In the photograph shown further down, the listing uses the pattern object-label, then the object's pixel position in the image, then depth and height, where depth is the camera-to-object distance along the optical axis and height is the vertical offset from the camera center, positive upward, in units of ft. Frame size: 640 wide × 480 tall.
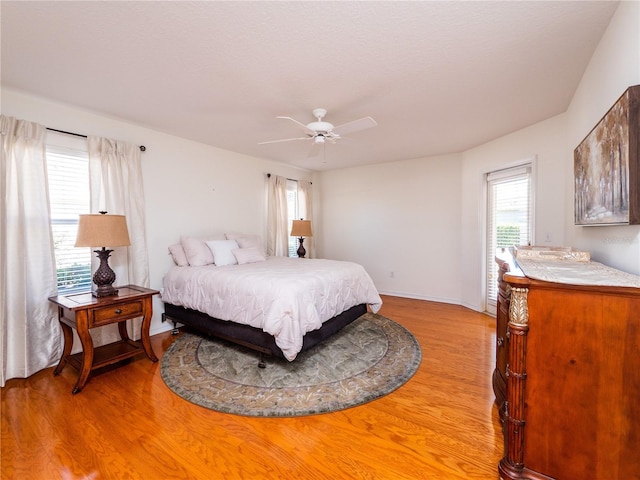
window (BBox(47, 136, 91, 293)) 8.86 +0.95
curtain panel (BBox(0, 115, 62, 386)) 7.69 -0.64
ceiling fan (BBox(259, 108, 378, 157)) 8.27 +3.19
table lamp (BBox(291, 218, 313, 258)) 16.50 +0.14
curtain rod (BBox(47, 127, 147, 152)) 8.72 +3.28
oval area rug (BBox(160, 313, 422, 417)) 6.82 -4.07
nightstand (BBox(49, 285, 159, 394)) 7.35 -2.37
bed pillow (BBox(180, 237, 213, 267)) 11.27 -0.74
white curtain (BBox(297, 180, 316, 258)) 18.48 +1.80
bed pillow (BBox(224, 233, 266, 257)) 13.24 -0.33
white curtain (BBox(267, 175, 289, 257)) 16.06 +0.91
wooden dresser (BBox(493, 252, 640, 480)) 3.75 -2.14
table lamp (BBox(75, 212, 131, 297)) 7.80 -0.07
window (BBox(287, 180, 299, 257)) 17.88 +1.52
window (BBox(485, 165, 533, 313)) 11.54 +0.72
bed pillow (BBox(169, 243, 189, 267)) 11.38 -0.87
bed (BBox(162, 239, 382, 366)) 7.86 -2.14
